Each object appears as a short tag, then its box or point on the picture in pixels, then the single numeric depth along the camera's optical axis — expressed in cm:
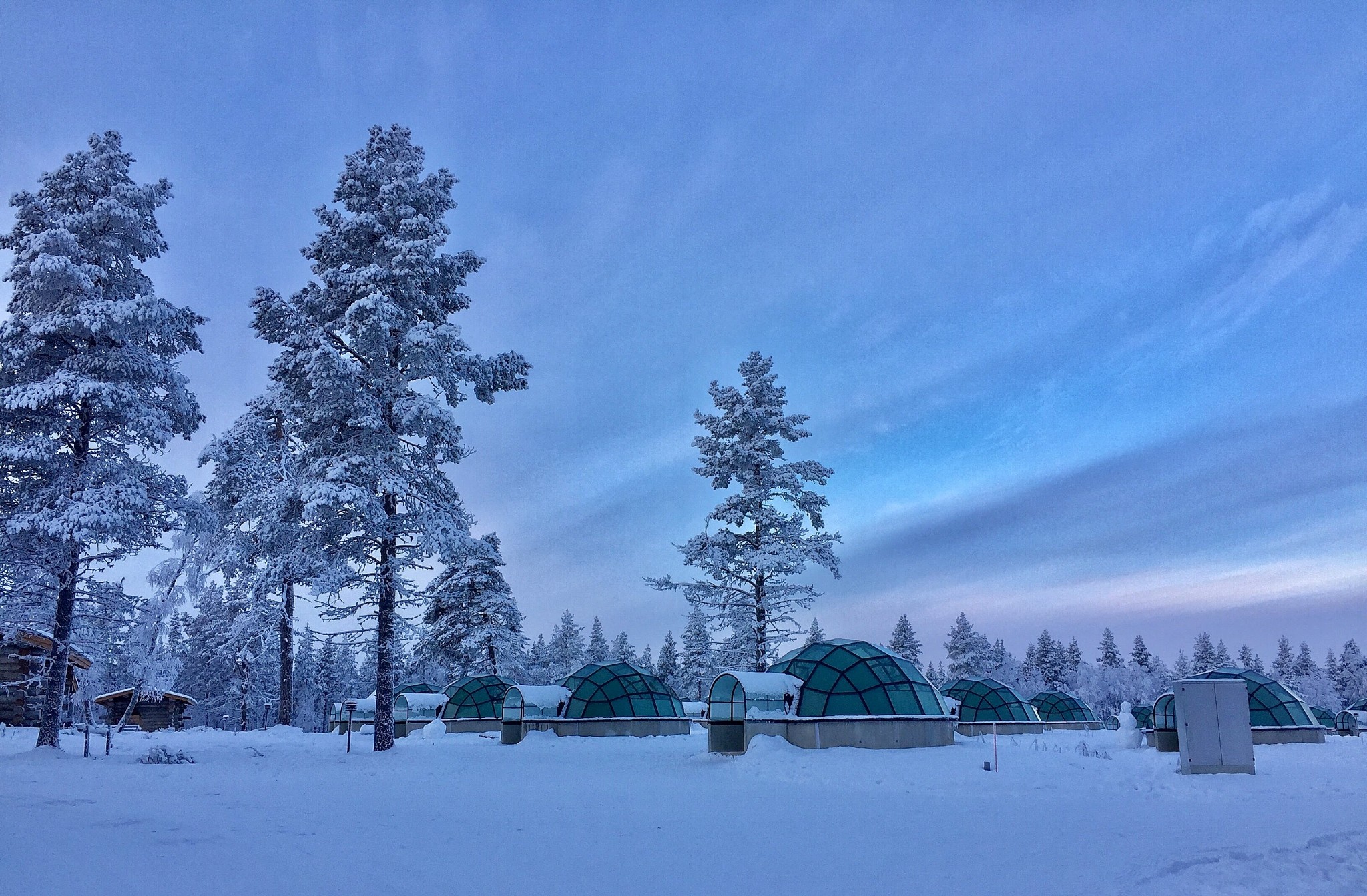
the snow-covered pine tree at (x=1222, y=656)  10094
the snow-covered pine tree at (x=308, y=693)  6806
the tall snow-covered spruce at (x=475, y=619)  4525
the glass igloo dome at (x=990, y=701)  4150
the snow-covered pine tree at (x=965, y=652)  7344
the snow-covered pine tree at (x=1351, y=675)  10688
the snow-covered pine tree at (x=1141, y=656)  10856
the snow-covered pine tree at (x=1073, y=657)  10558
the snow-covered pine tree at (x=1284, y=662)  10762
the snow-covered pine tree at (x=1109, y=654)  10044
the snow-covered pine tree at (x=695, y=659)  6588
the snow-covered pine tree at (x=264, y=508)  2181
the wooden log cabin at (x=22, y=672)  2775
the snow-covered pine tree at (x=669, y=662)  7181
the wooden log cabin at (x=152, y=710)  4447
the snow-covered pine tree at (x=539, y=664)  5775
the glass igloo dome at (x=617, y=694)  3209
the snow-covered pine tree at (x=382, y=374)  2202
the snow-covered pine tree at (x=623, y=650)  8346
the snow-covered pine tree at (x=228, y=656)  2230
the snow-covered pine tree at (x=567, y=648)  7394
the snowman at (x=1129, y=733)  2766
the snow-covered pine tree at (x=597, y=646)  7731
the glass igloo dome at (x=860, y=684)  2194
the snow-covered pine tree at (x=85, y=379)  1823
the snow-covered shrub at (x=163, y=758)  1725
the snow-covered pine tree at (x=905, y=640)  7988
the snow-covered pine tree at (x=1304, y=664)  11031
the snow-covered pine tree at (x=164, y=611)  1912
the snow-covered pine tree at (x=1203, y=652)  10050
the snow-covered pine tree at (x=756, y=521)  3181
